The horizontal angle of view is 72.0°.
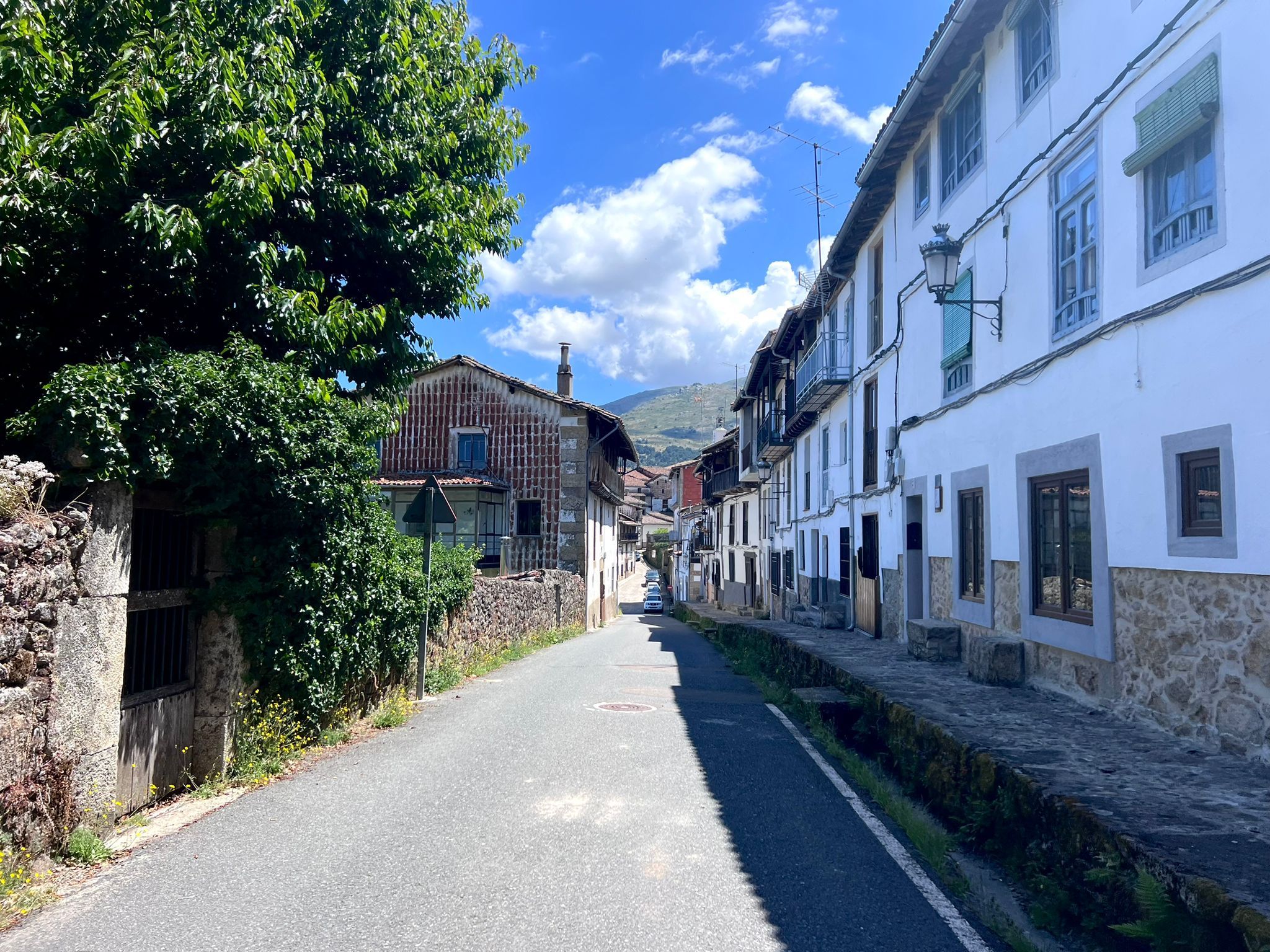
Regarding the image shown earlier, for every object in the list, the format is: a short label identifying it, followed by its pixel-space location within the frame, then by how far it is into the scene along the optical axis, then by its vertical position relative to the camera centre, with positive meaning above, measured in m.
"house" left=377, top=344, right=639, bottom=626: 30.09 +3.12
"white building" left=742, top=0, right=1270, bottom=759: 6.29 +1.92
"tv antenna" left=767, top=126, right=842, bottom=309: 20.06 +7.29
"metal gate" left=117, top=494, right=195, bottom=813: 6.07 -0.88
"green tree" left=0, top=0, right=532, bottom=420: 6.21 +3.06
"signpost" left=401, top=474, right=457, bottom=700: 11.49 +0.39
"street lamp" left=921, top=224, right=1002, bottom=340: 11.20 +3.67
